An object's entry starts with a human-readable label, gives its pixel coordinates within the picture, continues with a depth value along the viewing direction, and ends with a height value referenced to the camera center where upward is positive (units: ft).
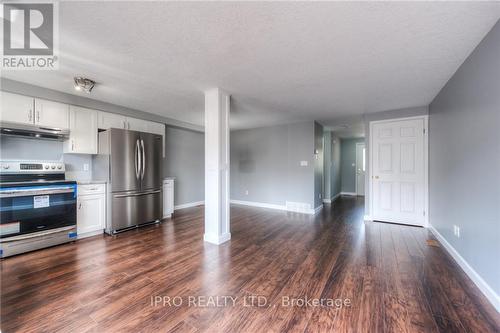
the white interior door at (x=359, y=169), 26.91 -0.39
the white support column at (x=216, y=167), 10.25 -0.05
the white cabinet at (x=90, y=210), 11.00 -2.46
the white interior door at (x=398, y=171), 13.30 -0.34
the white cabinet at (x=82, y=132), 11.29 +1.95
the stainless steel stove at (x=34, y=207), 8.68 -1.87
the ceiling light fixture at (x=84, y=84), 9.04 +3.70
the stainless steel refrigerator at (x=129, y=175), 11.82 -0.57
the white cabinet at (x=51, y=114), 10.07 +2.64
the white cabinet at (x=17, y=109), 9.12 +2.62
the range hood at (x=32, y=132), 9.18 +1.65
